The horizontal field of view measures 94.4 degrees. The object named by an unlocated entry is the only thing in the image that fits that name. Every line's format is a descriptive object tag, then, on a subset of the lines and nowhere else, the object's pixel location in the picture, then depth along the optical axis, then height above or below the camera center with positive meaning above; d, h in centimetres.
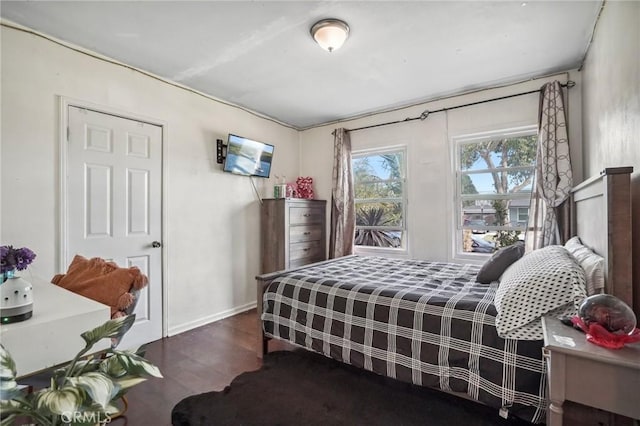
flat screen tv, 349 +70
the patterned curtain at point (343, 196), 410 +23
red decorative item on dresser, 435 +36
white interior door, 241 +13
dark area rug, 170 -119
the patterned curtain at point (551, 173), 272 +36
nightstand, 97 -56
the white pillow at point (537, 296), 141 -42
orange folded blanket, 165 -40
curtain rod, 281 +121
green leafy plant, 65 -42
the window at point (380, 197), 391 +21
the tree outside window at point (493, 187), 315 +28
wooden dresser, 374 -27
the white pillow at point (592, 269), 141 -29
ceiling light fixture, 209 +130
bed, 141 -65
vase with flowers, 101 -28
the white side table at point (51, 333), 96 -41
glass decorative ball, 105 -38
